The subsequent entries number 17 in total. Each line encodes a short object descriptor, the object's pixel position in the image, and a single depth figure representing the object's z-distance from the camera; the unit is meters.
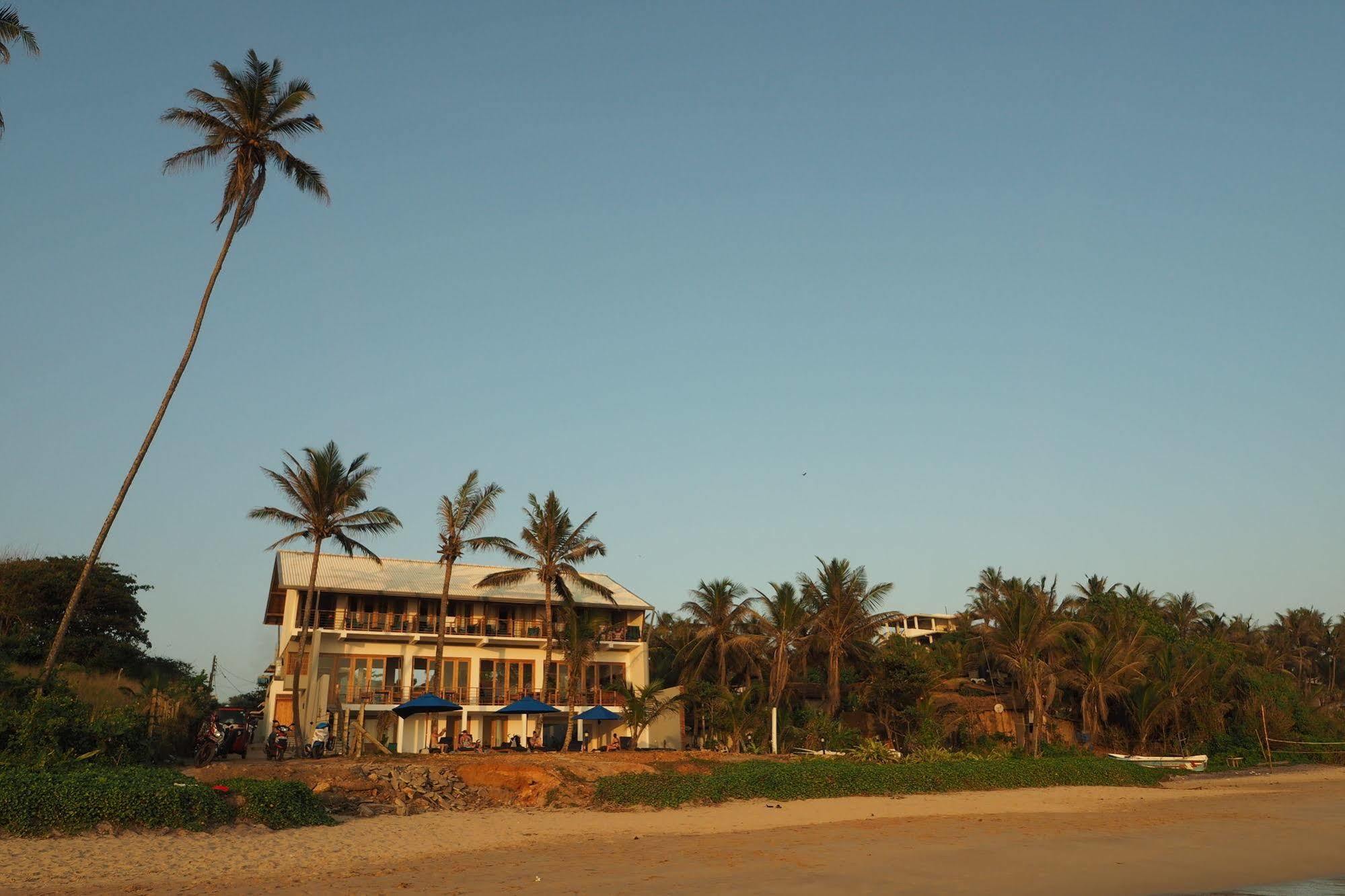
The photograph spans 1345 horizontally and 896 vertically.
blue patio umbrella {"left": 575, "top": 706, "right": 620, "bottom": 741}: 33.00
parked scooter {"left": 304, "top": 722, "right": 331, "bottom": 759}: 26.25
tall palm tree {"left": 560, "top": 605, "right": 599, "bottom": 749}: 35.38
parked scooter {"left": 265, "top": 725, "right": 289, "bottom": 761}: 25.28
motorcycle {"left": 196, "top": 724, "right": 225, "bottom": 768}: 23.45
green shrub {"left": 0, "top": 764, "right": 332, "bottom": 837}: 14.17
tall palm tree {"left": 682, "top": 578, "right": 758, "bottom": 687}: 44.88
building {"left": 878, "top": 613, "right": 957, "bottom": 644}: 111.88
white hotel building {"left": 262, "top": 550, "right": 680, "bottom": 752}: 37.34
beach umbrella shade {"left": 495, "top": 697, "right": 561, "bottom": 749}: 31.92
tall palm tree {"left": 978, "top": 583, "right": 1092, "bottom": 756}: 35.72
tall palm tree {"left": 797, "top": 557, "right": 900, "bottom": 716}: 41.50
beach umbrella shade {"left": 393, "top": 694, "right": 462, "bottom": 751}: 28.84
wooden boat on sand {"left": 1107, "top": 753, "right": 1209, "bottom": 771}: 34.91
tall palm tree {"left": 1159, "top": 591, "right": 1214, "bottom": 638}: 66.81
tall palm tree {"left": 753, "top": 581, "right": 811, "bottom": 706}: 40.25
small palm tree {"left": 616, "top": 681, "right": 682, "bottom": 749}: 32.34
